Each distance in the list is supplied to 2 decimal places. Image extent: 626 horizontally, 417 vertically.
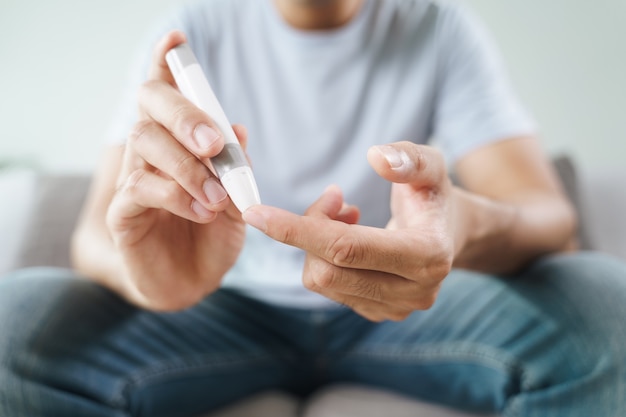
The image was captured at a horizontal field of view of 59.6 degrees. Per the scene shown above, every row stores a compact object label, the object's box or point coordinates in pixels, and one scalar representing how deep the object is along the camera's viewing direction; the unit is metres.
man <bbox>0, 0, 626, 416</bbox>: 0.31
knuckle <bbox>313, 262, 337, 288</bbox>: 0.30
